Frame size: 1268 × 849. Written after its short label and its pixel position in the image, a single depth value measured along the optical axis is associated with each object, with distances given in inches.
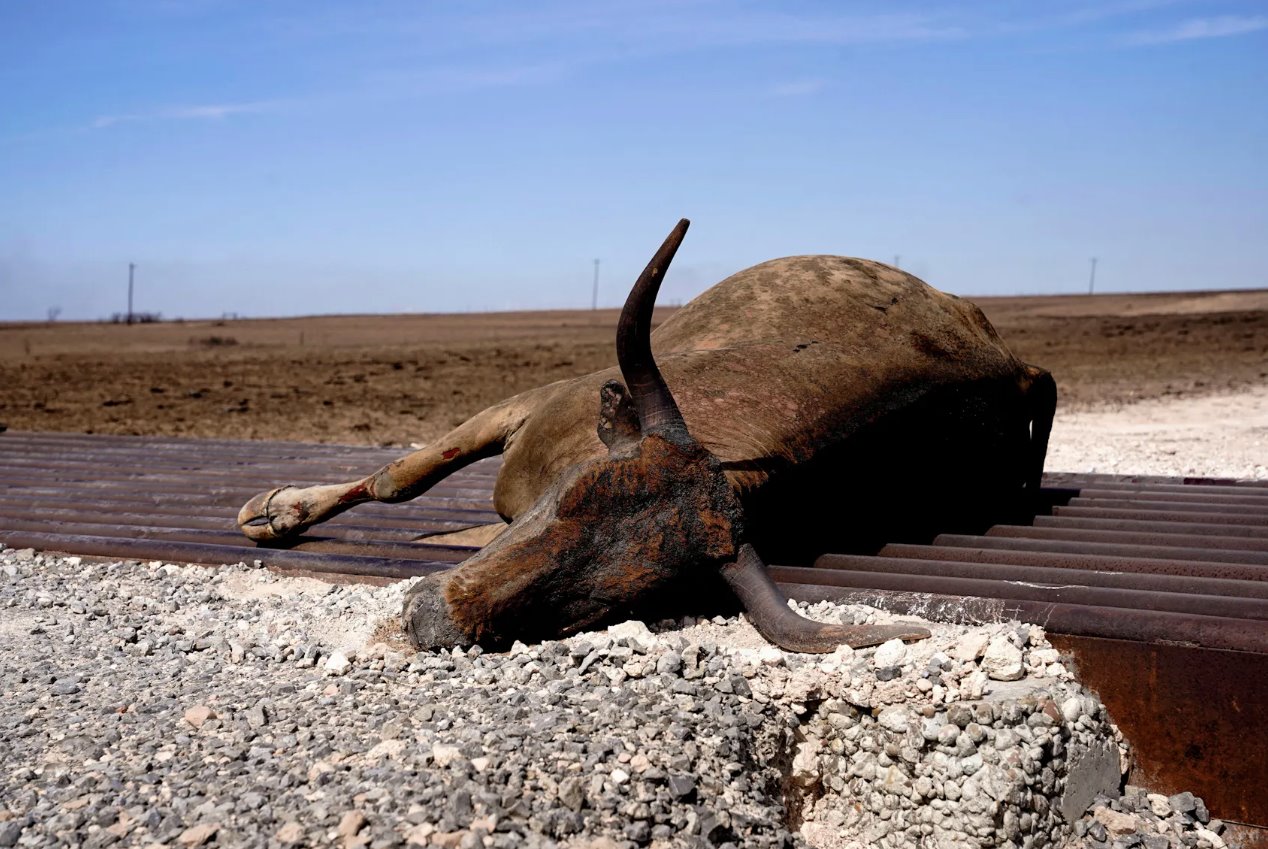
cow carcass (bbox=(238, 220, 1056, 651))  137.5
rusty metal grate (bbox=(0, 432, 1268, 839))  129.9
